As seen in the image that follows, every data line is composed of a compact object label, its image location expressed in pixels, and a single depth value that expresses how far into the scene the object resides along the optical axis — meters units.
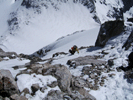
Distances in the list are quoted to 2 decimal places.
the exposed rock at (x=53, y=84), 4.84
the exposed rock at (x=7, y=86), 3.91
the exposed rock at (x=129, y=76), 5.83
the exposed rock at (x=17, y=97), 3.82
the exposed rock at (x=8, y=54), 12.64
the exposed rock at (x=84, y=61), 8.49
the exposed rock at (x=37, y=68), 5.48
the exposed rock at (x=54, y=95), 4.27
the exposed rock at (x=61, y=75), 5.01
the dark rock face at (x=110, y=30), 14.62
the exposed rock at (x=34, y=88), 4.42
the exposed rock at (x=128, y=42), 9.82
